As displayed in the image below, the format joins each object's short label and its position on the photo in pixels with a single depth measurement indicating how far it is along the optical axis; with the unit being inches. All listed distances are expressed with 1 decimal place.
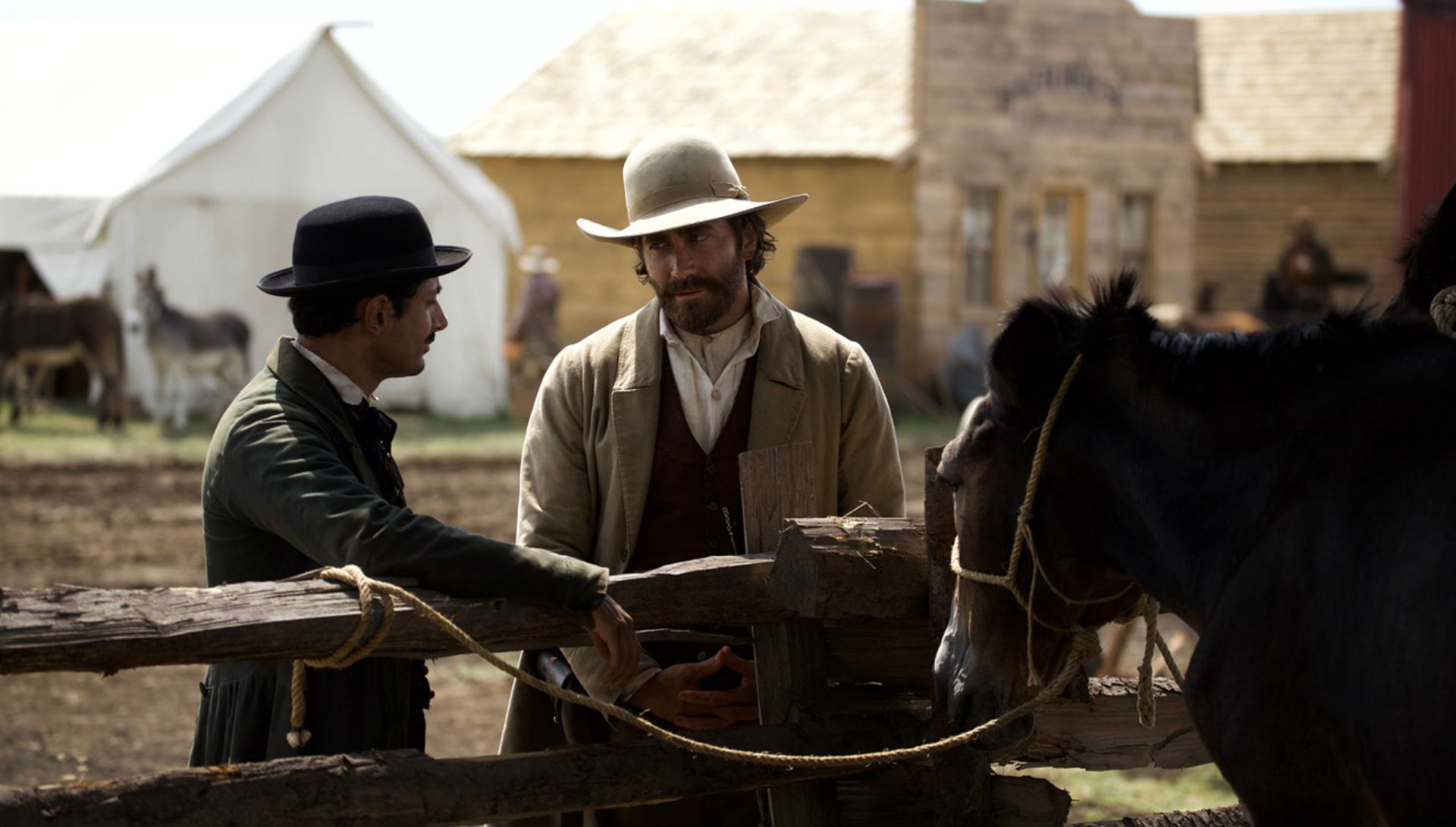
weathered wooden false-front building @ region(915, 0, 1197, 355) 962.1
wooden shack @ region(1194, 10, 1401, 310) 1156.5
